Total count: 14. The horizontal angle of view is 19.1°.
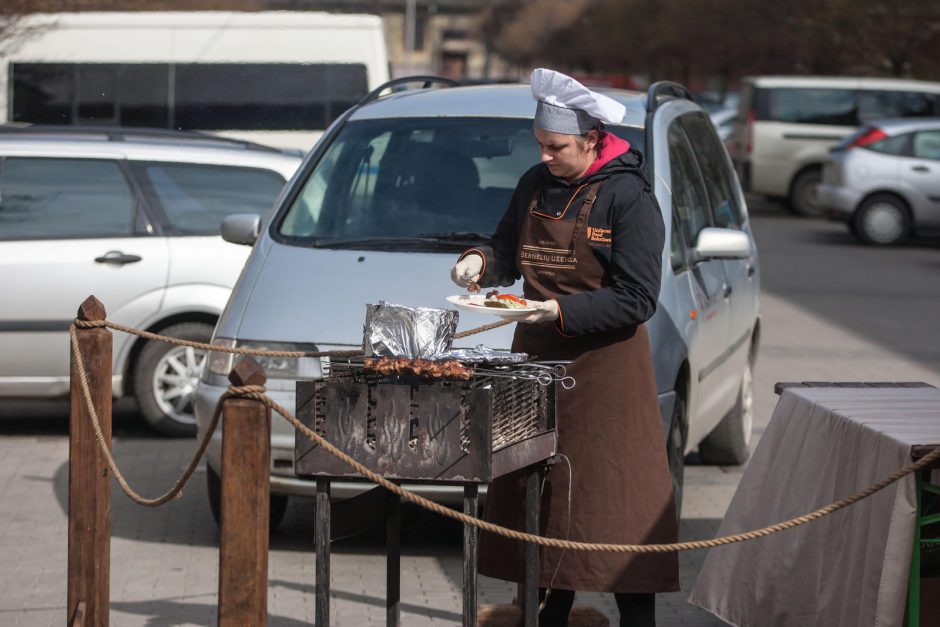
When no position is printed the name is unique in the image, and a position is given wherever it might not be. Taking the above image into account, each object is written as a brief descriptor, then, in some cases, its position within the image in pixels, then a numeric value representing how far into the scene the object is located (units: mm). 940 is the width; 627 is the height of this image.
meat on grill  7224
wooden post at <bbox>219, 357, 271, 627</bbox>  6802
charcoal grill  7180
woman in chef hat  8025
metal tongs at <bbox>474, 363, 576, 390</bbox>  7479
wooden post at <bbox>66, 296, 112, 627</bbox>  8790
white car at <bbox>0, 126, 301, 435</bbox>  15817
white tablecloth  7697
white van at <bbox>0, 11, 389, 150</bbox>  31022
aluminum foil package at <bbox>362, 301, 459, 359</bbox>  7603
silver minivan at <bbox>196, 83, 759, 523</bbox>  11353
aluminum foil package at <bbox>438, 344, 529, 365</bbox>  7574
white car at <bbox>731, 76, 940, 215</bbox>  46723
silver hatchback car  39324
